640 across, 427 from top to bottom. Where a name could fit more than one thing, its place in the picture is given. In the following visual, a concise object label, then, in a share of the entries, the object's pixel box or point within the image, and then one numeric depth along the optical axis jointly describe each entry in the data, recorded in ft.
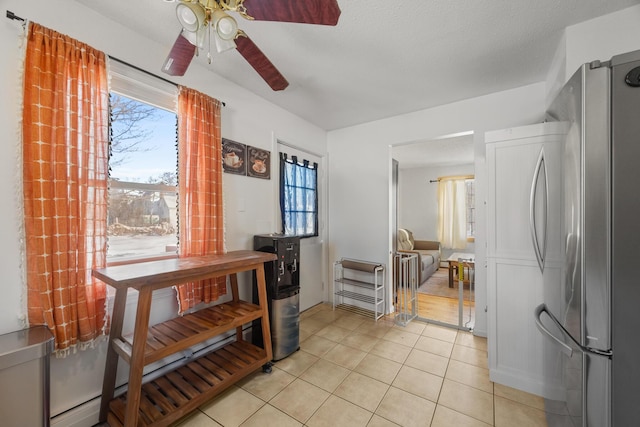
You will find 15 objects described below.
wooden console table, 4.31
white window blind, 5.34
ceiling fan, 3.24
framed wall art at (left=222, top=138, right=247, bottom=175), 7.47
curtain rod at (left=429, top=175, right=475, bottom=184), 19.08
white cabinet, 5.42
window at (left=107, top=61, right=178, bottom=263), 5.45
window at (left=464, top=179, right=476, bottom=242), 19.09
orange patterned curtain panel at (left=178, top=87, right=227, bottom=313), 6.18
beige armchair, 15.41
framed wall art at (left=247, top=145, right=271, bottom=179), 8.25
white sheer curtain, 19.48
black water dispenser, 7.26
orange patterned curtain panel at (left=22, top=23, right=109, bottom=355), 4.12
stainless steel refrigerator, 3.01
